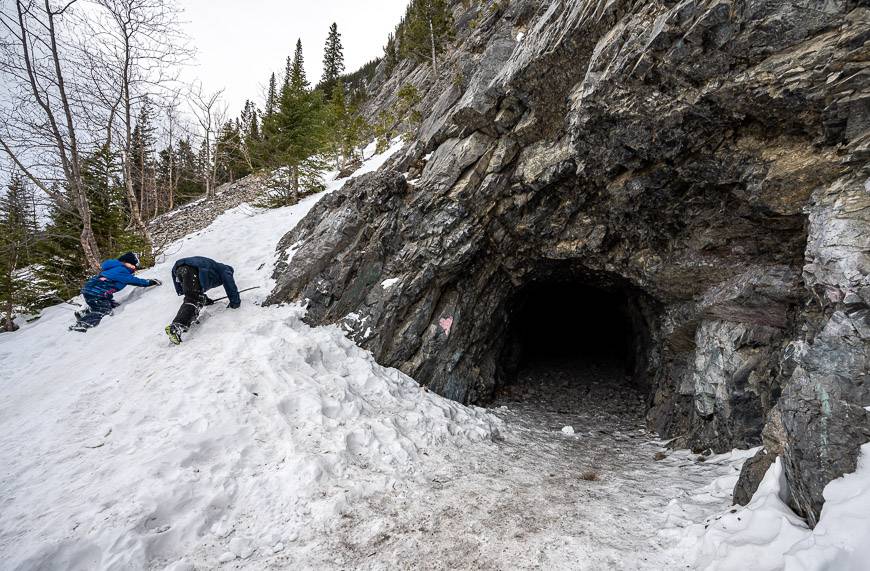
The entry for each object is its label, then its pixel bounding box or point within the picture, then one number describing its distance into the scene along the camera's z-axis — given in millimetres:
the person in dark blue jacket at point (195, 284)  7887
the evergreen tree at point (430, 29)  30344
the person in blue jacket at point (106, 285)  9227
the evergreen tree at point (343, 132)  27812
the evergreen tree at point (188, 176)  33125
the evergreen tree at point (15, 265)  11836
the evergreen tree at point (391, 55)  53219
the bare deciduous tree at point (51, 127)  10117
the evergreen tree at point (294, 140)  20344
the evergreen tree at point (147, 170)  22616
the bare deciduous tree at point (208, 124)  26983
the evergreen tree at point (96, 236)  14102
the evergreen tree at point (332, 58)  55844
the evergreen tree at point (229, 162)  29075
